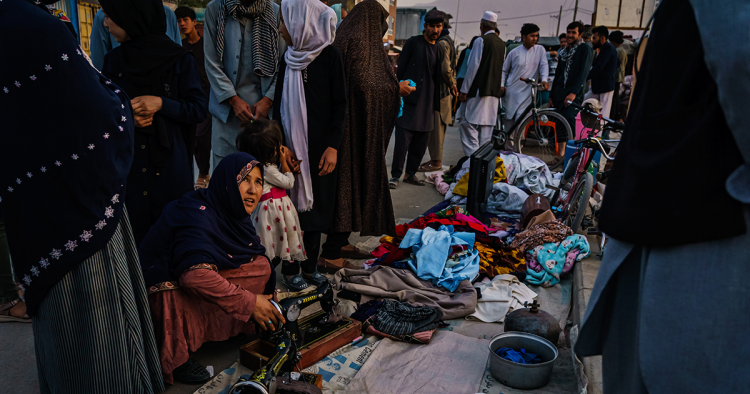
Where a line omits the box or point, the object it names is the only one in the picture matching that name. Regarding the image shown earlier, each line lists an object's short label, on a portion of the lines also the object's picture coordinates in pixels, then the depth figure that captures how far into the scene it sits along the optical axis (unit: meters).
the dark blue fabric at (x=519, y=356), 2.39
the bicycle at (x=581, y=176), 4.04
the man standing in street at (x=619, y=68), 9.46
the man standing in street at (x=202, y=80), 5.04
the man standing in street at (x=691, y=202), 0.98
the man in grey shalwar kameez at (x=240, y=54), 3.21
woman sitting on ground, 2.17
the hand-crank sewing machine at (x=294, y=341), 1.83
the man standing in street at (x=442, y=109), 6.15
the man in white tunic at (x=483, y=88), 6.63
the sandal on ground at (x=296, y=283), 3.24
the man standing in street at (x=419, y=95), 5.91
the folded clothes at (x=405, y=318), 2.75
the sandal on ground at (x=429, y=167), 6.78
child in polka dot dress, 2.88
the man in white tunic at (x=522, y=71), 7.32
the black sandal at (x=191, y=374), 2.31
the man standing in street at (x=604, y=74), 7.95
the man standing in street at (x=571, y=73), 7.42
